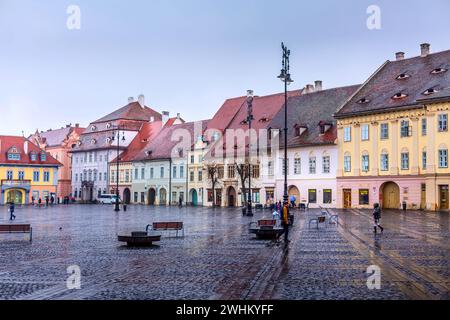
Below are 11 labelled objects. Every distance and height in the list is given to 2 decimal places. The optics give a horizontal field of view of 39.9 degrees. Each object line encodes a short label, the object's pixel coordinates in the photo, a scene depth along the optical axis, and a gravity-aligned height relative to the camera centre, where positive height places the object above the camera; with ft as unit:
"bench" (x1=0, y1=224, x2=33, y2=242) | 75.05 -3.68
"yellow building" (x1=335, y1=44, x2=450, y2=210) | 171.32 +17.85
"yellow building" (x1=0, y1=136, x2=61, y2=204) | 295.28 +12.75
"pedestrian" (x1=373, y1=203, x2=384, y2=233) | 88.07 -2.51
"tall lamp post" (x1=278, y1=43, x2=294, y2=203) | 86.15 +17.61
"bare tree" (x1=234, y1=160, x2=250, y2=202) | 211.20 +9.20
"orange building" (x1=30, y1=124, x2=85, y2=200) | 380.78 +27.54
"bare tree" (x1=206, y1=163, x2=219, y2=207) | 241.55 +9.10
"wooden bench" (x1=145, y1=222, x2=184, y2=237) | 83.51 -3.80
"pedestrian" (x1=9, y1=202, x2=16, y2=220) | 130.41 -2.94
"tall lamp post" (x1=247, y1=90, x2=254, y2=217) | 147.64 -1.42
